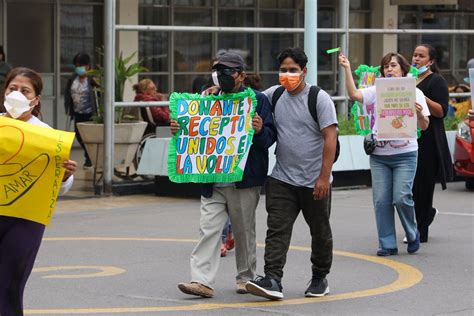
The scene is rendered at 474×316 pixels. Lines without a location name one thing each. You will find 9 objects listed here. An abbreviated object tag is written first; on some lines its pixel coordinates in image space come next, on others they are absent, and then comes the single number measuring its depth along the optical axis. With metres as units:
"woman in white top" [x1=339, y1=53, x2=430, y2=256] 11.05
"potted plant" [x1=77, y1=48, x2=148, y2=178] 16.39
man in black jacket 8.88
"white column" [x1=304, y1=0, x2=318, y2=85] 14.92
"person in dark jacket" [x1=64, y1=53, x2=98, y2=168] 18.89
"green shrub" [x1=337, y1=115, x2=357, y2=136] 17.27
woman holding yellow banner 6.43
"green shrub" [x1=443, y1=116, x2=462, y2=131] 18.52
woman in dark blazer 11.79
